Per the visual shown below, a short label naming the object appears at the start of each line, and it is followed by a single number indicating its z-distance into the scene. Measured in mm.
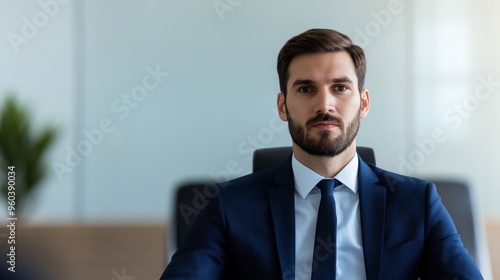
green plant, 4994
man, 2314
